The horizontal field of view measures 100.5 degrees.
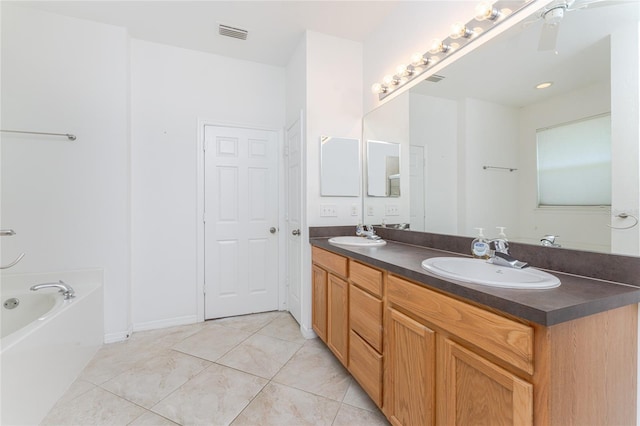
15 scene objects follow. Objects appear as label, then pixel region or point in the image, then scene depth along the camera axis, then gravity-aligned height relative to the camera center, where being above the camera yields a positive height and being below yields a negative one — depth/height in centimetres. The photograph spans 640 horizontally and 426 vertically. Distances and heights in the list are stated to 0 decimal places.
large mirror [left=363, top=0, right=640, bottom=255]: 92 +41
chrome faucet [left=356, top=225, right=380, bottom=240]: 209 -17
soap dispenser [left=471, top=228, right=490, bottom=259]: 126 -17
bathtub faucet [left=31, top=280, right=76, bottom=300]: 184 -54
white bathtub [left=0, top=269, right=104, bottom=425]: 127 -77
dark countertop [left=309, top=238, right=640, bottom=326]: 67 -24
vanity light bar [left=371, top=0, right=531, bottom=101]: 129 +98
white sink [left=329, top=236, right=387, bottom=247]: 187 -22
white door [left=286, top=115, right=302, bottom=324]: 241 -6
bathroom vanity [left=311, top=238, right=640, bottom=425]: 69 -44
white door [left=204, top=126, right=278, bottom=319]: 264 -9
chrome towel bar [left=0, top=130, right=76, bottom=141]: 199 +60
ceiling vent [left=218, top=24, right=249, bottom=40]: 225 +156
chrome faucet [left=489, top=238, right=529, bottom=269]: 111 -20
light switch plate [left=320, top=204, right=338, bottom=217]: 231 +2
